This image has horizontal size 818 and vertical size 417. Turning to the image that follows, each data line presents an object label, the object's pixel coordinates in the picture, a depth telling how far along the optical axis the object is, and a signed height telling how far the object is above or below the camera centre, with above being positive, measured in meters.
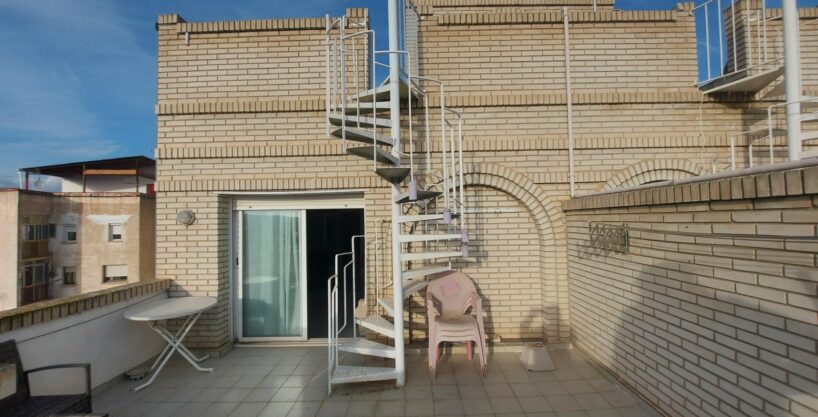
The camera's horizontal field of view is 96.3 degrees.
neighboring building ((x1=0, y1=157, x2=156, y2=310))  15.41 -0.46
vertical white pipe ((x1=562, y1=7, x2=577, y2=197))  4.11 +1.28
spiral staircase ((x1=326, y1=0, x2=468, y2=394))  3.13 +0.36
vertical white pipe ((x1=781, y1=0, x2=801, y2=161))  3.24 +1.28
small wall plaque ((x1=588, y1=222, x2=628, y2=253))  3.19 -0.20
